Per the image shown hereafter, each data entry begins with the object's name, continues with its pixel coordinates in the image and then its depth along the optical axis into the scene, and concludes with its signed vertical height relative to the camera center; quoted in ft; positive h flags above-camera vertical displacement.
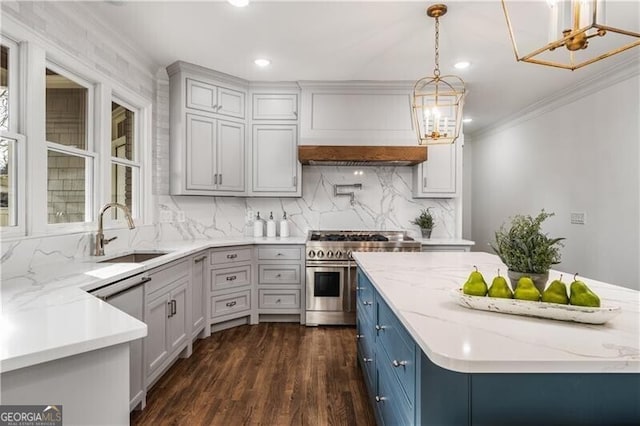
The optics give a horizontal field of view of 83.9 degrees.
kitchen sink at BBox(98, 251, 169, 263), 8.70 -1.08
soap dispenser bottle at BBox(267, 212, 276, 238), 13.10 -0.60
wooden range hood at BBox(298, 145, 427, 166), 12.09 +2.06
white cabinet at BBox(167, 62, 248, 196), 11.33 +2.68
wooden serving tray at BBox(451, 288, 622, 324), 3.43 -0.98
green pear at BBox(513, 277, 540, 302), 3.79 -0.83
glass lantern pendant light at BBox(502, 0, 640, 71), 3.18 +1.83
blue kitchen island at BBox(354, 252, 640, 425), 2.78 -1.21
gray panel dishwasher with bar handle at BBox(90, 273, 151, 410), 5.83 -1.65
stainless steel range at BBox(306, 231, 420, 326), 11.76 -2.15
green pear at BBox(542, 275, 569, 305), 3.65 -0.83
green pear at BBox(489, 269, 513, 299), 3.95 -0.85
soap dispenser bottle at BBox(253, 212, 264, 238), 13.09 -0.58
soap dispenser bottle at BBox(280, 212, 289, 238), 13.09 -0.59
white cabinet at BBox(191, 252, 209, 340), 9.81 -2.29
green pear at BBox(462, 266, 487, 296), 4.06 -0.84
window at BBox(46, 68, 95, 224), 7.41 +1.36
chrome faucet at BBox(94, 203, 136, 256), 7.67 -0.52
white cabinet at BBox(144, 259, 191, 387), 7.22 -2.34
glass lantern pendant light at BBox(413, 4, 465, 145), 7.27 +1.98
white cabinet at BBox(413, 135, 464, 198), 12.86 +1.47
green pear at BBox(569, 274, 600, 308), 3.52 -0.83
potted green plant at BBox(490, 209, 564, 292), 4.02 -0.43
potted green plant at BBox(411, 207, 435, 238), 13.32 -0.37
